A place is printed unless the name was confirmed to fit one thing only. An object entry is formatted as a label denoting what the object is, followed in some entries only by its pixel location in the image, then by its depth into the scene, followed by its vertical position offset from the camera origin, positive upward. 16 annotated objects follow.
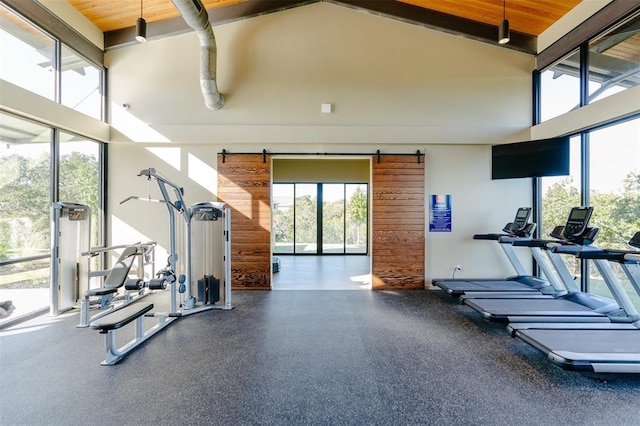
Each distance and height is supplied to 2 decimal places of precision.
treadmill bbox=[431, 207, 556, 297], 4.55 -1.13
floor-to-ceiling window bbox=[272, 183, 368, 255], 9.55 -0.13
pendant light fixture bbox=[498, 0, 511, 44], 3.98 +2.41
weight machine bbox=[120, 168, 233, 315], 4.44 -0.68
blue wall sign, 5.58 -0.04
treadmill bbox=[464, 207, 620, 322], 3.53 -1.19
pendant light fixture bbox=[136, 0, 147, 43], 3.89 +2.37
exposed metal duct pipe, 4.27 +2.61
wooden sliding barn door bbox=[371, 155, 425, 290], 5.59 -0.14
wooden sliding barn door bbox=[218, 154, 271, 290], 5.54 -0.02
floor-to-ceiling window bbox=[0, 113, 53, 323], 3.71 +0.01
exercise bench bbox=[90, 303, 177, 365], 2.73 -1.08
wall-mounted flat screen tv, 4.72 +0.90
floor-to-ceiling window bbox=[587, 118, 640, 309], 3.79 +0.37
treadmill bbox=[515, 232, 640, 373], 2.40 -1.18
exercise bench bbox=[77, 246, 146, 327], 3.71 -0.91
